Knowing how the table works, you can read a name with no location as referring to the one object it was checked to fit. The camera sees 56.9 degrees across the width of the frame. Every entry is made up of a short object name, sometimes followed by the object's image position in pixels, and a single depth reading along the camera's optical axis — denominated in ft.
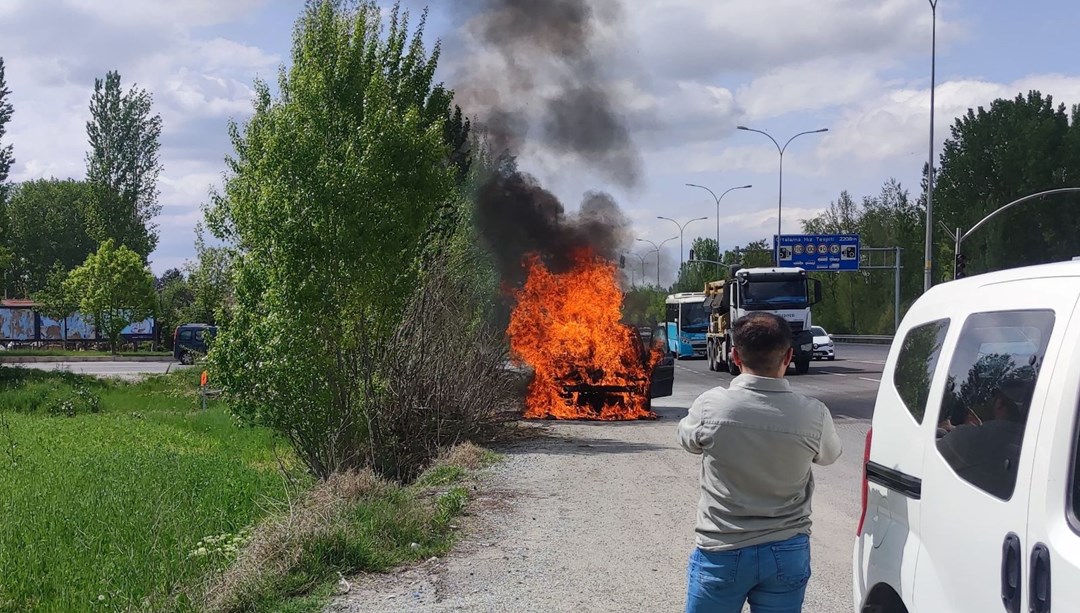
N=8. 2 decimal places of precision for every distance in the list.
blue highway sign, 164.66
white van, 7.80
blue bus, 151.84
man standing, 11.47
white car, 126.11
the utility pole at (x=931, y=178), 105.81
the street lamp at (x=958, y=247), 92.18
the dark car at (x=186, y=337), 148.87
